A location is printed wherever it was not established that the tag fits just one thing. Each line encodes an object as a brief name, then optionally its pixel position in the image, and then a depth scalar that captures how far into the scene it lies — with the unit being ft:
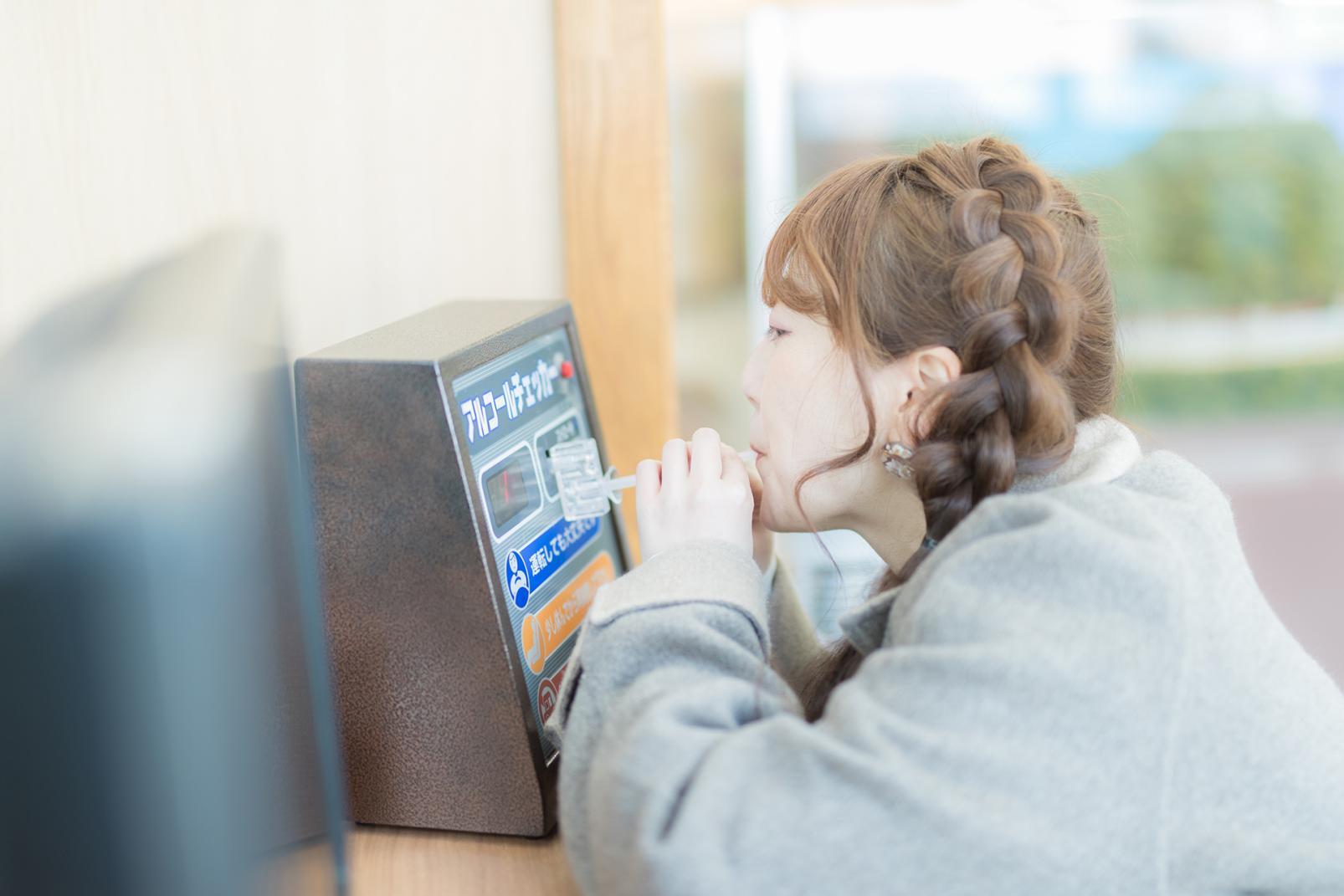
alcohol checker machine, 2.46
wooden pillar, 3.65
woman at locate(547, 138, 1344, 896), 1.92
